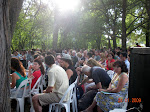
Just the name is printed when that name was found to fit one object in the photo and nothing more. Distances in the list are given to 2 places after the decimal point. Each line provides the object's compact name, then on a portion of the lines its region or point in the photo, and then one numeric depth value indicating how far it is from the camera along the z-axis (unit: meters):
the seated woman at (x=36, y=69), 3.85
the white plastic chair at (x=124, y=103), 2.68
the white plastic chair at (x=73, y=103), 3.31
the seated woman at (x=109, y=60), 5.67
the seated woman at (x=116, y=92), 2.77
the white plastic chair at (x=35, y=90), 3.61
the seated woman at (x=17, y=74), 3.38
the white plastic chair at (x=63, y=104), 2.78
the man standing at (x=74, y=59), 7.11
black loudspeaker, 0.98
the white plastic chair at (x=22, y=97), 3.19
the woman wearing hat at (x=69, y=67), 3.73
